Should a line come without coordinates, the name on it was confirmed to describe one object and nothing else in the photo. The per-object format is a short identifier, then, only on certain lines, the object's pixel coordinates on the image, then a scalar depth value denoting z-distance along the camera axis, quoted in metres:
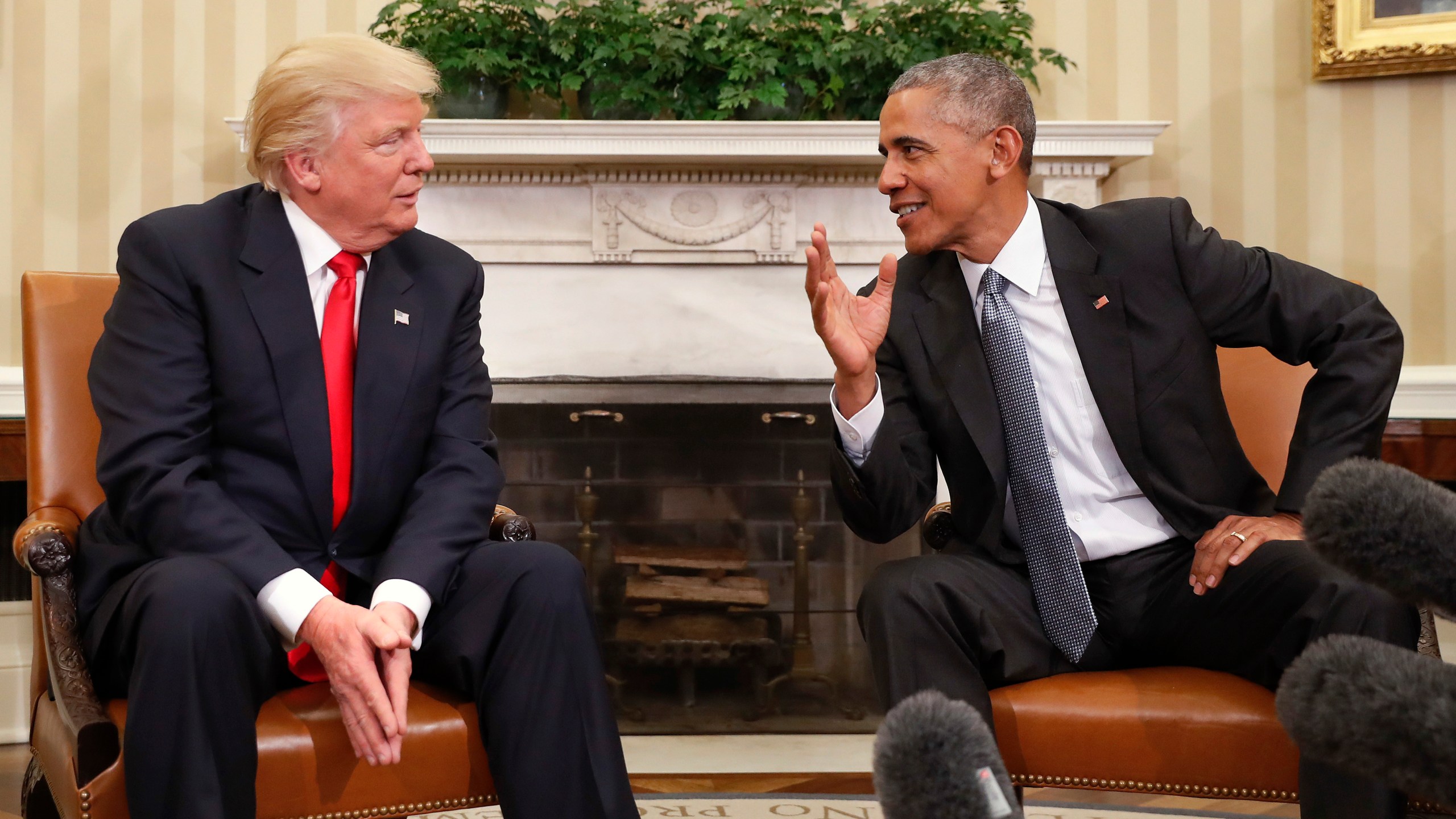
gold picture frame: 3.10
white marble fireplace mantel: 3.23
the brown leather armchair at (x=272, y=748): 1.38
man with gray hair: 1.60
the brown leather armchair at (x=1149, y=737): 1.47
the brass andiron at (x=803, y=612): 3.28
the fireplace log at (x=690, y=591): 3.20
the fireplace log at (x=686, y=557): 3.22
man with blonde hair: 1.38
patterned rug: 2.43
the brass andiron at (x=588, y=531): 3.27
